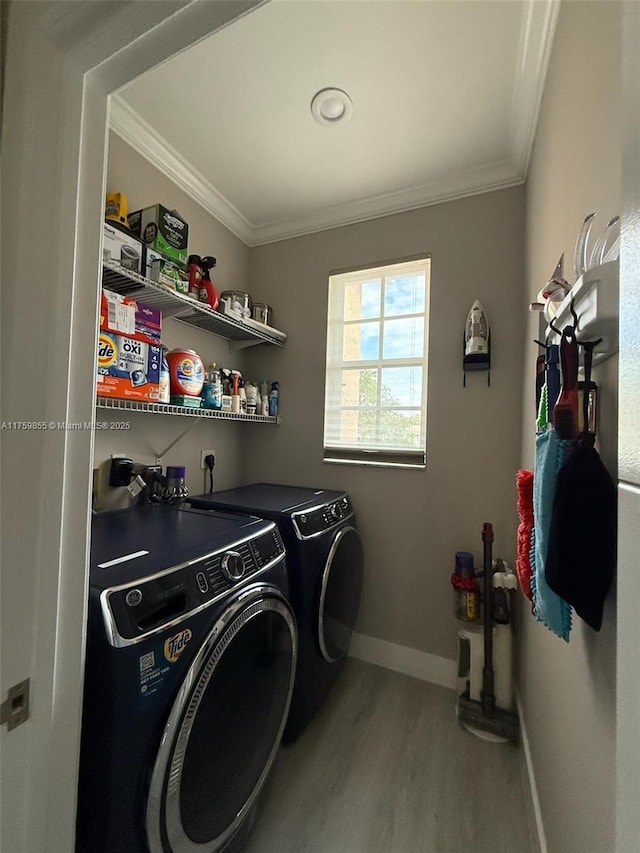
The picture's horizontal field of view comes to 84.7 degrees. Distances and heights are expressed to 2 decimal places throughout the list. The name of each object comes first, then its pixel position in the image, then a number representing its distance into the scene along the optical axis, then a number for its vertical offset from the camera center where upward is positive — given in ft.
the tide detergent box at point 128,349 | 3.89 +0.88
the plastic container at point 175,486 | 5.17 -0.92
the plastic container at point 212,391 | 5.58 +0.55
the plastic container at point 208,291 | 5.35 +2.07
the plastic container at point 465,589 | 5.21 -2.30
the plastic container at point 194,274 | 5.30 +2.32
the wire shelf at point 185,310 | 4.28 +1.75
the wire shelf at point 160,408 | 4.00 +0.20
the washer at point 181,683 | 2.13 -1.86
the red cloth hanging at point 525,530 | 2.78 -0.76
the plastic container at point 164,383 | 4.63 +0.56
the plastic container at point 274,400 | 7.15 +0.58
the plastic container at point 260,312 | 7.00 +2.32
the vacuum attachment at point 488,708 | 4.76 -3.86
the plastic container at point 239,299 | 6.16 +2.31
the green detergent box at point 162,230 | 4.71 +2.67
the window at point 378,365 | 6.42 +1.27
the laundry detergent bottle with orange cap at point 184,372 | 5.02 +0.76
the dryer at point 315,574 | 4.34 -1.96
